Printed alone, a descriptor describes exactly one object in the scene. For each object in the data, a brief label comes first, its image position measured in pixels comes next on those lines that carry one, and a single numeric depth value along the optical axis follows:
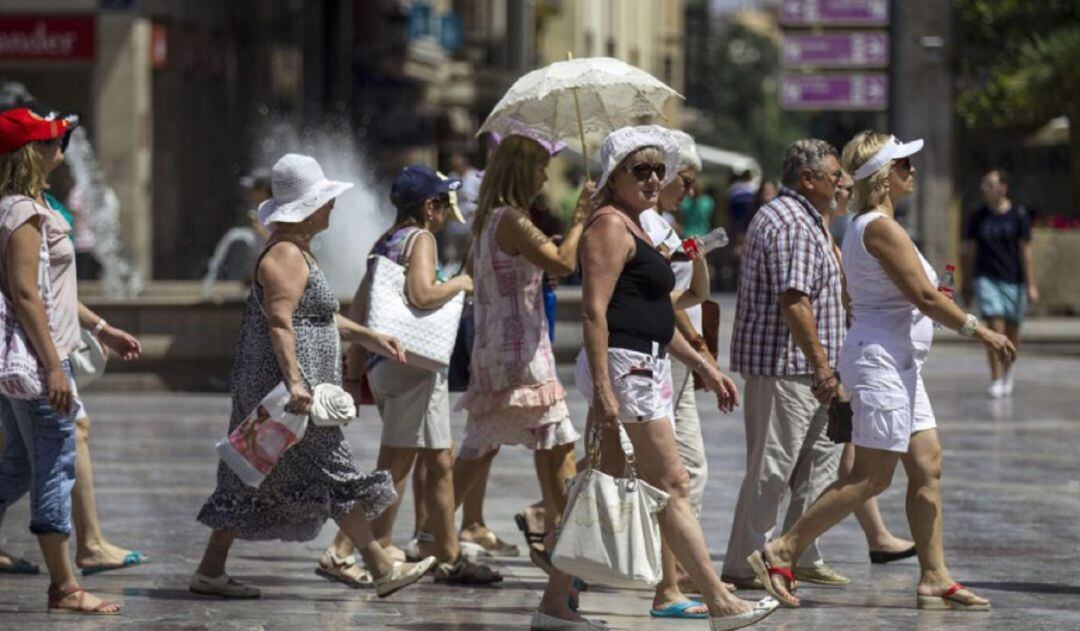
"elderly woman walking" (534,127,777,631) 16.45
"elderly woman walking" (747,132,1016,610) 18.08
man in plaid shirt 19.47
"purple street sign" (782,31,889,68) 58.87
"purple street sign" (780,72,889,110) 57.75
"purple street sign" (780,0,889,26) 59.05
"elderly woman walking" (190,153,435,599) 18.31
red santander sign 66.22
